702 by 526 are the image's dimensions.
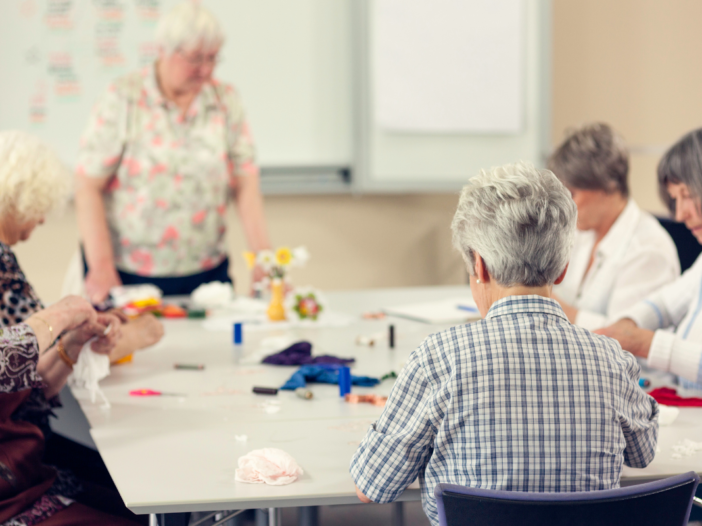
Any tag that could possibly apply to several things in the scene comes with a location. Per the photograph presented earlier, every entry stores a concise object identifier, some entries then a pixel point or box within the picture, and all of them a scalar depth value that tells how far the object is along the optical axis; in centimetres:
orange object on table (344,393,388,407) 449
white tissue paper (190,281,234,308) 556
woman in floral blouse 551
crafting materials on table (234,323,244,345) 503
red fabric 447
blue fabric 459
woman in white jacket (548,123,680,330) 503
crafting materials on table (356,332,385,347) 501
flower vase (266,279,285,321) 533
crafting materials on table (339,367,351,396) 453
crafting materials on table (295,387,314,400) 451
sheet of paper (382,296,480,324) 531
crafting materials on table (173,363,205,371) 477
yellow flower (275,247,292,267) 531
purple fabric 478
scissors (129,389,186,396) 457
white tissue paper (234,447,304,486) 407
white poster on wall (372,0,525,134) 688
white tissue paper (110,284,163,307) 543
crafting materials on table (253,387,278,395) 455
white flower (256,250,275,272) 532
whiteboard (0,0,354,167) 656
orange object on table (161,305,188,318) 542
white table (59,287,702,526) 404
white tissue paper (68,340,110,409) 456
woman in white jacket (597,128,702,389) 457
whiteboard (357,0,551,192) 687
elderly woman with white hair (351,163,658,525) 372
